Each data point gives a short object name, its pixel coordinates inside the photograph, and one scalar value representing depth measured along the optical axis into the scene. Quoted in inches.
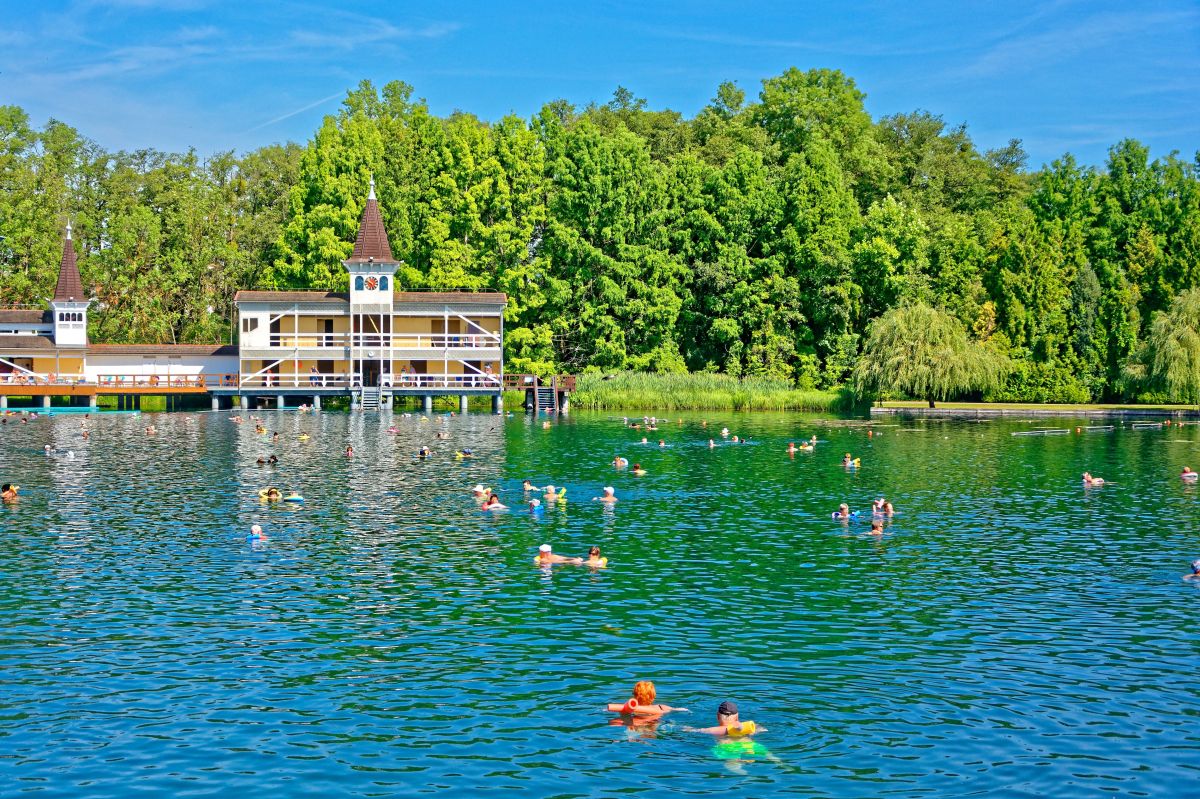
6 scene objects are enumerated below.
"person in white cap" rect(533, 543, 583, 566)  1149.7
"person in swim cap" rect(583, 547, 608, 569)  1136.2
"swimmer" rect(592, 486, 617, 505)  1577.3
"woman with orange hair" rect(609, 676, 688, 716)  695.1
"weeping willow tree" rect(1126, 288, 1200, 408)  3132.4
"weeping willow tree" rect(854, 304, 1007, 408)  3314.5
